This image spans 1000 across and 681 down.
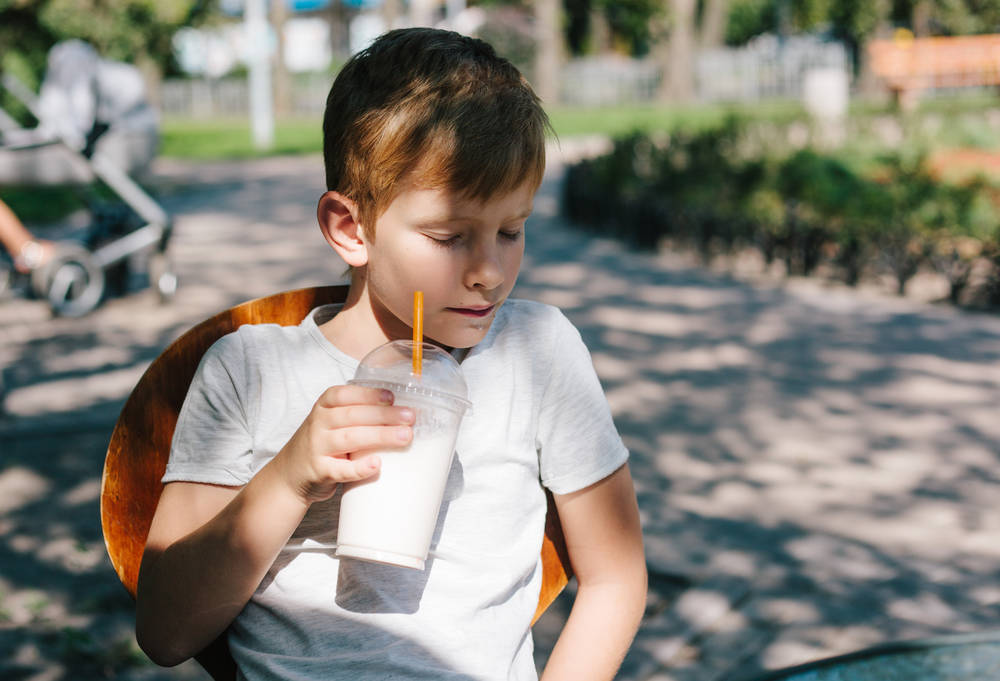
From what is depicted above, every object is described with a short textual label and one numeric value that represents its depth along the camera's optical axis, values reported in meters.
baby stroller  6.76
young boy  1.45
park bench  22.80
